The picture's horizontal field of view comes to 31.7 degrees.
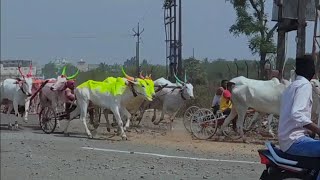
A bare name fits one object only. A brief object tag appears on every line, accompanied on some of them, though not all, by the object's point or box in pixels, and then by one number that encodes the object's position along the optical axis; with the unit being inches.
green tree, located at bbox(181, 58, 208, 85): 1324.7
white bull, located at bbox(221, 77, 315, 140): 632.4
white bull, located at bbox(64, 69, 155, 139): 653.3
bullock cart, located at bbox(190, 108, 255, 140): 650.2
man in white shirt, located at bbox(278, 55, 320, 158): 229.5
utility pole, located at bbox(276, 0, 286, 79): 683.4
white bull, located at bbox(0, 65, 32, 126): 769.4
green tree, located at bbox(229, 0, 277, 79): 1207.6
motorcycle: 230.2
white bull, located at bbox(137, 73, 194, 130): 791.1
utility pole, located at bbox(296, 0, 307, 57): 634.2
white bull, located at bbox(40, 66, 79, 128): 737.0
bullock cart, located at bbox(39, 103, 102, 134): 706.2
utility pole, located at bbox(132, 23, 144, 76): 1273.4
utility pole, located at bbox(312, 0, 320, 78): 590.2
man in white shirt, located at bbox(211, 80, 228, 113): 707.9
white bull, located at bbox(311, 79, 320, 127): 574.2
